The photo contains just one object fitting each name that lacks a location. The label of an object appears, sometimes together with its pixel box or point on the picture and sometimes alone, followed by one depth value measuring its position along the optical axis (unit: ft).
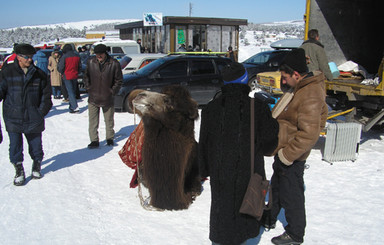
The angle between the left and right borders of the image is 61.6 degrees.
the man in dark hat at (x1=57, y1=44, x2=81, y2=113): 29.78
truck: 20.94
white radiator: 17.89
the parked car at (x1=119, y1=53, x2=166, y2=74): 37.45
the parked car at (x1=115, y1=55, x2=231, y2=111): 28.68
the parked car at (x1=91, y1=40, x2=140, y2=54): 61.05
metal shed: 77.46
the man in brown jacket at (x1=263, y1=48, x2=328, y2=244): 8.79
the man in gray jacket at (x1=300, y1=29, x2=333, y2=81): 18.97
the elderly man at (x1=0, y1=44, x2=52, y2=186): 13.82
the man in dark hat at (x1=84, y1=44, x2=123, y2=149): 18.86
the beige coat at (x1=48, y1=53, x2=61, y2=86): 35.50
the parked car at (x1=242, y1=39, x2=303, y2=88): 39.88
